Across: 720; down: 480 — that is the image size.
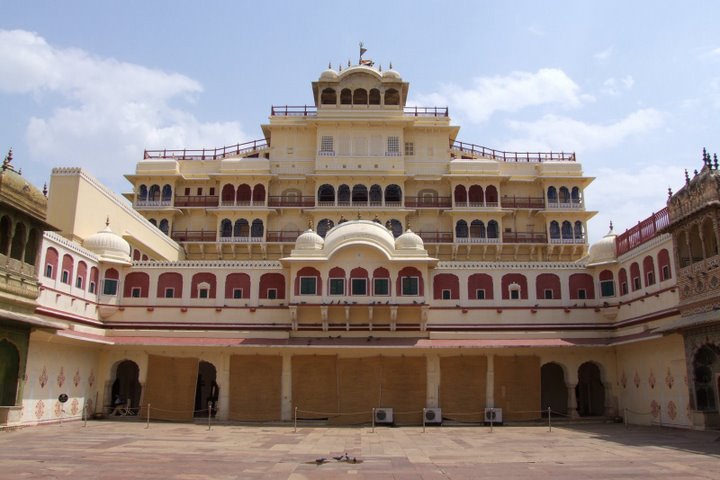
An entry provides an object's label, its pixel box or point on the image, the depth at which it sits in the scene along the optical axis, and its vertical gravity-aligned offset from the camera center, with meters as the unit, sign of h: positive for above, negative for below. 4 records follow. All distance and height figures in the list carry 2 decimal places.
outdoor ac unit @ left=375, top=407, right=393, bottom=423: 30.09 -1.06
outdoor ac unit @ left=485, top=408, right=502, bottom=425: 30.45 -1.05
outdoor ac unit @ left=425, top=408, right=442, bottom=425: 30.47 -1.11
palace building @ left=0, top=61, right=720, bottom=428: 26.14 +3.32
